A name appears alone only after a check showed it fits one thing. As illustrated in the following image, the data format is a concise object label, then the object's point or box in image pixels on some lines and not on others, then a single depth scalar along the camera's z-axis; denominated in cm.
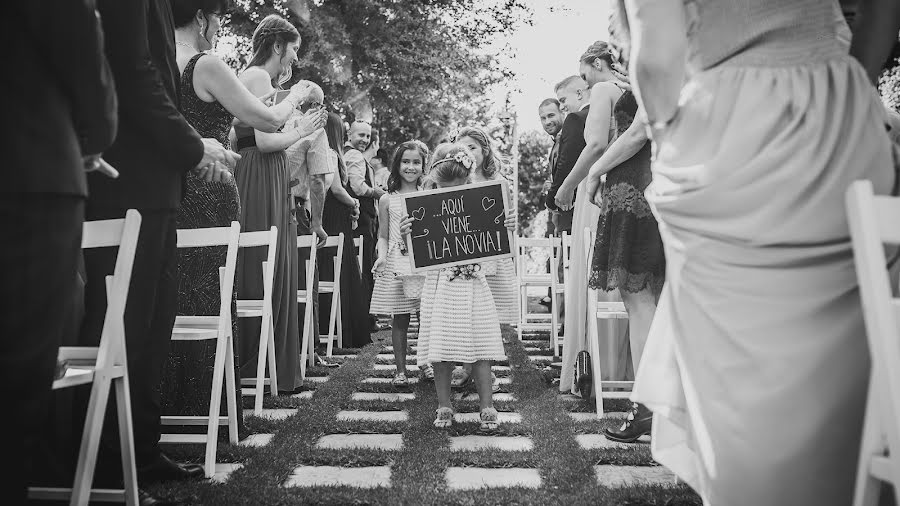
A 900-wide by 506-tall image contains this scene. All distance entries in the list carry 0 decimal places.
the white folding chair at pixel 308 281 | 626
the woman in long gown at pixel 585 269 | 502
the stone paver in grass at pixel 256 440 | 399
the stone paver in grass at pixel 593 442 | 393
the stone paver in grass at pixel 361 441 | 394
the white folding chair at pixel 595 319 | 468
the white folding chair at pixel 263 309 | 450
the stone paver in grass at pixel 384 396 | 533
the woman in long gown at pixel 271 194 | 518
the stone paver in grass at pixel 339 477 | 328
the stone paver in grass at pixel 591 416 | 462
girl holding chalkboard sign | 606
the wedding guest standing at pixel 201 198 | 387
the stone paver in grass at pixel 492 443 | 398
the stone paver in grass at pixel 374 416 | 461
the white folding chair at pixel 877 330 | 150
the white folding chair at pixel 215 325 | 359
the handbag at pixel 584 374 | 509
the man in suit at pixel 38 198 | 150
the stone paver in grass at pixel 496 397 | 542
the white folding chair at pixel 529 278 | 872
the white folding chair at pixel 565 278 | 615
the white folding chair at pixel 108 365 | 232
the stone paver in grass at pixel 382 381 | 596
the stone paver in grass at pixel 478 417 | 466
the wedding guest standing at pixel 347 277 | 809
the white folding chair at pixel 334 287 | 737
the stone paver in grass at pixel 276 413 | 464
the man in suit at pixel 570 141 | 619
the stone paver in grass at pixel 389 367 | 679
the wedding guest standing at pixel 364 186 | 885
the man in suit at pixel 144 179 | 281
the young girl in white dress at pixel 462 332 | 454
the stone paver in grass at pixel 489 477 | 330
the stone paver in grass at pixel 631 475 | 328
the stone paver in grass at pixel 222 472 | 335
